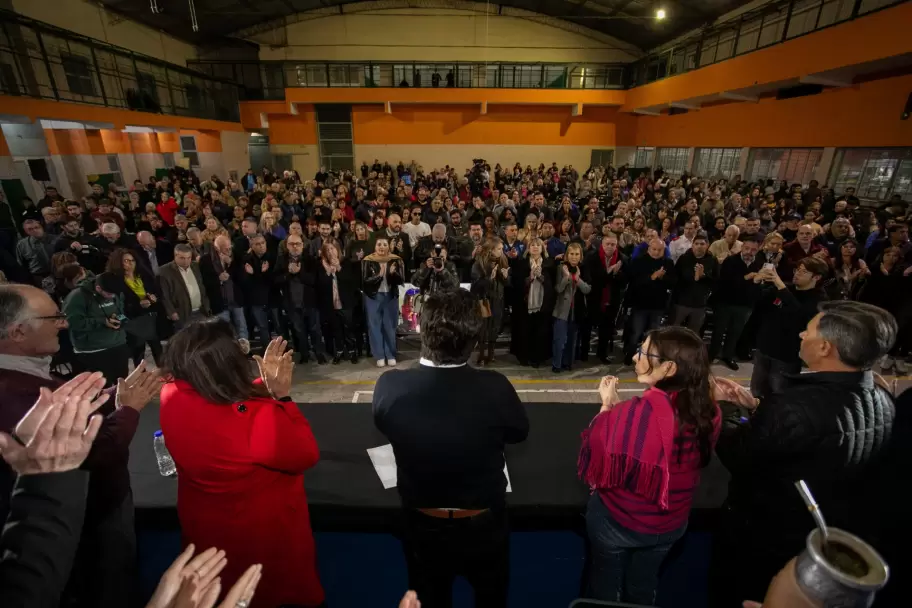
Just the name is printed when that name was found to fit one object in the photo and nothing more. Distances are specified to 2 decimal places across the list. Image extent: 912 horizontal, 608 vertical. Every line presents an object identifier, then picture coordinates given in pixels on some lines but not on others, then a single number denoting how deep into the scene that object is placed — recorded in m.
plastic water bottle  2.41
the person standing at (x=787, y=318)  3.88
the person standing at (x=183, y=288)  4.82
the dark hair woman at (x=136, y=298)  4.43
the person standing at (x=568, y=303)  5.02
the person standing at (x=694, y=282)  5.05
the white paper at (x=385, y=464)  2.35
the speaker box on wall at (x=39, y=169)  10.32
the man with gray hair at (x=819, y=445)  1.64
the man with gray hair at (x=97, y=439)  1.57
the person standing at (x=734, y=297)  5.08
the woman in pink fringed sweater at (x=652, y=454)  1.62
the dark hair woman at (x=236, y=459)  1.49
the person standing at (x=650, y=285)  5.13
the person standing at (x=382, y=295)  5.16
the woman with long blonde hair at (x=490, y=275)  5.17
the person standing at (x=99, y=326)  3.89
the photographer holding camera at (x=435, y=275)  5.08
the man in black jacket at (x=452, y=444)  1.58
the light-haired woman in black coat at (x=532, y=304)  5.19
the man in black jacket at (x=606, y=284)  5.34
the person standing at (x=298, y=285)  5.19
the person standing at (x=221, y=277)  5.07
